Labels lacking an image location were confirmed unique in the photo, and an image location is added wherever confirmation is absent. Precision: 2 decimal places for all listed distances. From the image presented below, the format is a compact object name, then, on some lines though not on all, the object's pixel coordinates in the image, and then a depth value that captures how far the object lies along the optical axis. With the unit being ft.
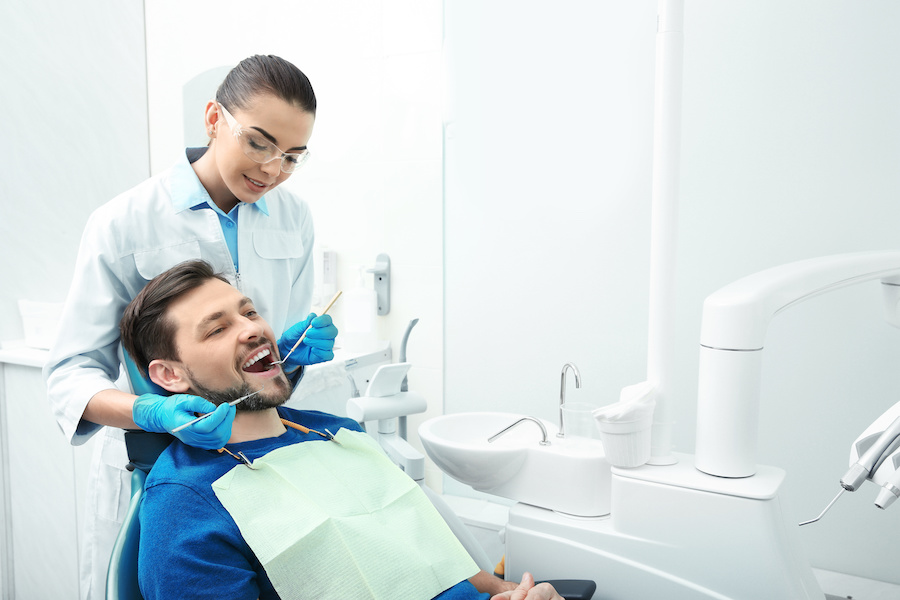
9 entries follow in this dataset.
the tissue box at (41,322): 6.81
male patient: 3.25
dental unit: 3.95
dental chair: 3.24
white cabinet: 6.38
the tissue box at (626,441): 4.25
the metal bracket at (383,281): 7.72
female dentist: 3.93
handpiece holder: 4.93
